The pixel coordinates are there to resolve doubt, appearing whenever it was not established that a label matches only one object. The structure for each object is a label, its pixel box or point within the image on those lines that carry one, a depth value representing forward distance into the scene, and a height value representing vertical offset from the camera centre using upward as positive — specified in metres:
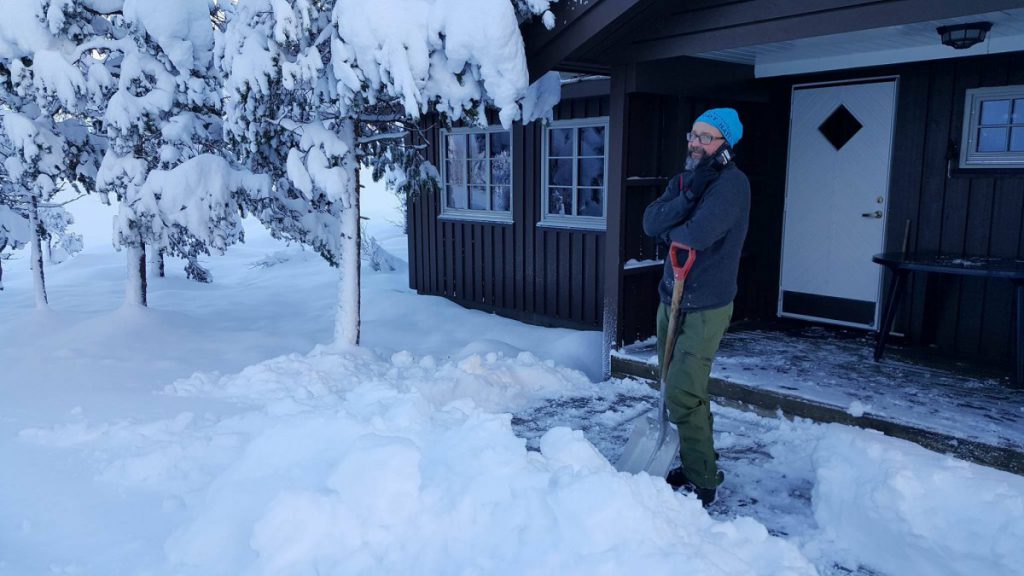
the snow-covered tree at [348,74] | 5.28 +0.82
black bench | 5.09 -0.60
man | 3.73 -0.39
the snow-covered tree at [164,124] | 6.84 +0.55
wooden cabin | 5.40 +0.32
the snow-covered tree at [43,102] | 6.81 +0.78
